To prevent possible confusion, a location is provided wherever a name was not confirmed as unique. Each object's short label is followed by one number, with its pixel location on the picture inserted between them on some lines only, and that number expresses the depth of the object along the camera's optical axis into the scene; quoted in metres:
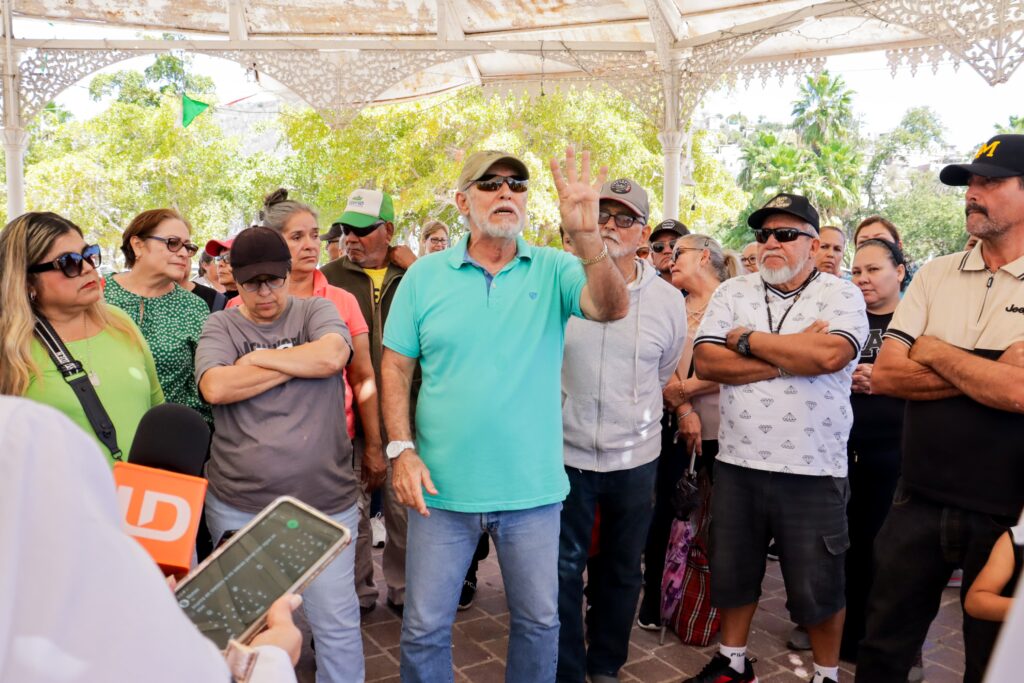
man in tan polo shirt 2.86
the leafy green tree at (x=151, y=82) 42.38
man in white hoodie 3.67
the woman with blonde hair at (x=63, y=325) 2.94
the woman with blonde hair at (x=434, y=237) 7.88
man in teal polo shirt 3.00
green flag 11.60
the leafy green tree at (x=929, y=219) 48.00
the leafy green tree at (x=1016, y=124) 48.31
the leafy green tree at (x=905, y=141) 62.88
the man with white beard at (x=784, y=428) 3.57
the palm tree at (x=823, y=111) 56.06
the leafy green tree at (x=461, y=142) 19.38
